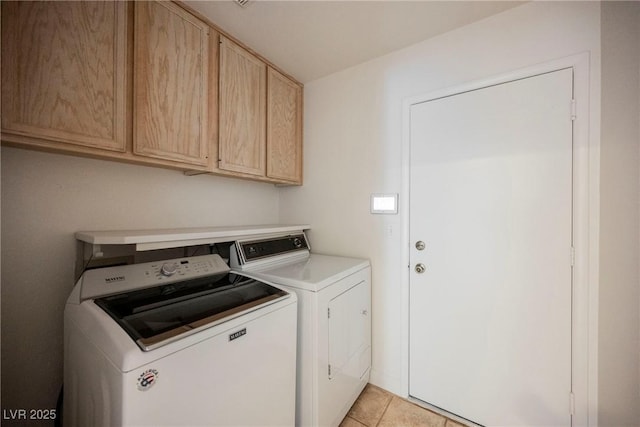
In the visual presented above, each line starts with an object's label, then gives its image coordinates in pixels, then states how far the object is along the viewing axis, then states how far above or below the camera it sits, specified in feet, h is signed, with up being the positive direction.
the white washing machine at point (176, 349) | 2.40 -1.60
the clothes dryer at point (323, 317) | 4.12 -2.00
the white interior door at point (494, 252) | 4.15 -0.75
